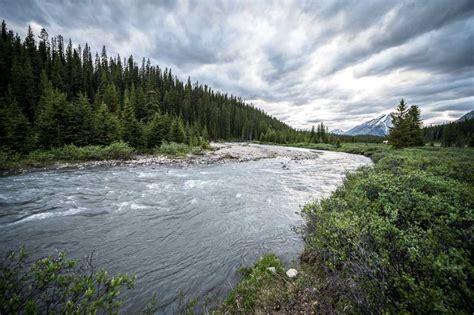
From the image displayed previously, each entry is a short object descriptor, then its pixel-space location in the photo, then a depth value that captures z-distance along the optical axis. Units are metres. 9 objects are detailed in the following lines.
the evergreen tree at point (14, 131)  19.27
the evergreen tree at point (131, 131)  30.11
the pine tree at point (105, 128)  26.64
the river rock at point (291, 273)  4.77
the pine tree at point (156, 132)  32.03
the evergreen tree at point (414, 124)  36.25
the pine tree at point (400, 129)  35.16
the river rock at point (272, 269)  4.93
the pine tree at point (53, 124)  22.55
